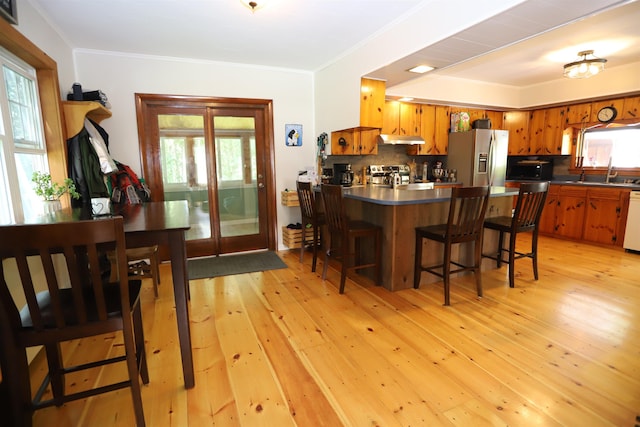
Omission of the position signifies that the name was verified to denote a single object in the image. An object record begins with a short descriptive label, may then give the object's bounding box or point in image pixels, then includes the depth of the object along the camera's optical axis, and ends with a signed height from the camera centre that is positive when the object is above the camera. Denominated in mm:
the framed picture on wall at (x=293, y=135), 4344 +464
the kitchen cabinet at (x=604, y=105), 4578 +860
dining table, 1514 -311
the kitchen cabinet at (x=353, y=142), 4145 +348
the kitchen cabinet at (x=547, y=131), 5254 +575
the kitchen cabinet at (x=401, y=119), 4848 +749
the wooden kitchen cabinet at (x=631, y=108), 4414 +771
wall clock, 4627 +733
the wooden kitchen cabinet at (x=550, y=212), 5008 -734
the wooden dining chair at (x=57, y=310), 1151 -570
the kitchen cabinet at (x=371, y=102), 3576 +750
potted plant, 2141 -109
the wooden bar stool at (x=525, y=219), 2908 -502
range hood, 4430 +405
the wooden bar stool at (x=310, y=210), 3449 -456
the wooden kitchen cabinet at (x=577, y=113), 4916 +800
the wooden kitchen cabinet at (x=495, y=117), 5664 +864
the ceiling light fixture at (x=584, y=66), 3621 +1123
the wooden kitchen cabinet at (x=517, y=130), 5699 +642
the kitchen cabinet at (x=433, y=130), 5141 +598
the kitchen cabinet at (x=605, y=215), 4254 -690
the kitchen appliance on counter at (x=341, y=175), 4520 -88
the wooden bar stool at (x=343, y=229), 2867 -550
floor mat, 3582 -1118
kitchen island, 2866 -501
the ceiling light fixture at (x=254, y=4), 2320 +1214
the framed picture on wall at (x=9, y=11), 1924 +1002
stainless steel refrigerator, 4996 +170
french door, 3834 +78
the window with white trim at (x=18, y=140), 2076 +241
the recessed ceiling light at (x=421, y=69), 3171 +983
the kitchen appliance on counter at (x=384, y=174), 4934 -90
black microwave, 5449 -71
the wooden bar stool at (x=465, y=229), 2532 -525
